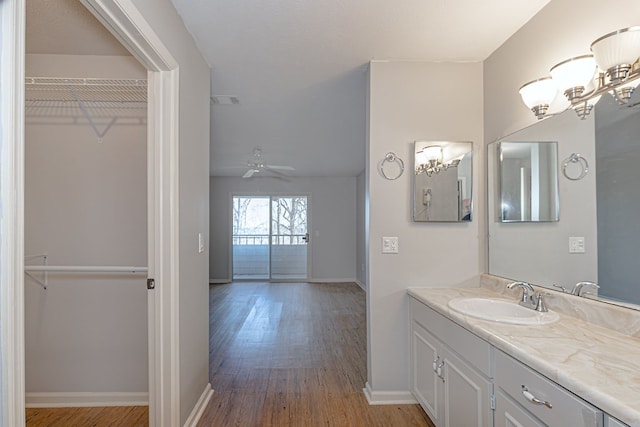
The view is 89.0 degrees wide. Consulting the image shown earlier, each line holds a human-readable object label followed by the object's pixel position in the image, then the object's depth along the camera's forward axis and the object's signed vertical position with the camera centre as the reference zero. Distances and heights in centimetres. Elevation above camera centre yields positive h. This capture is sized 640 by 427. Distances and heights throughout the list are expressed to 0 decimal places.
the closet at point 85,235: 231 -13
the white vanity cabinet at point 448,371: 145 -82
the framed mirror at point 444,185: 238 +23
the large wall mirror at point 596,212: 135 +2
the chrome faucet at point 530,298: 168 -44
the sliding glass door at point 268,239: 745 -51
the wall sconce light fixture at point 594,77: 129 +63
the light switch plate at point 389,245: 238 -21
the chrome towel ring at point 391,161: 240 +41
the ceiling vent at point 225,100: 301 +111
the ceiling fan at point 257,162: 492 +87
